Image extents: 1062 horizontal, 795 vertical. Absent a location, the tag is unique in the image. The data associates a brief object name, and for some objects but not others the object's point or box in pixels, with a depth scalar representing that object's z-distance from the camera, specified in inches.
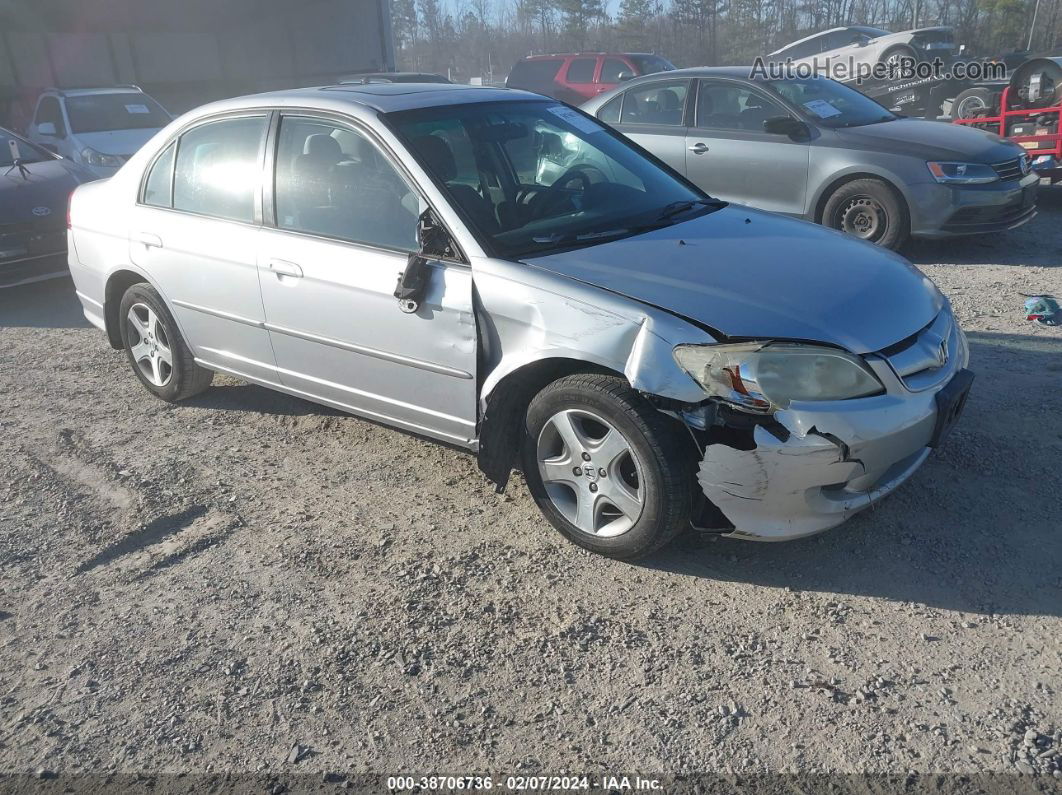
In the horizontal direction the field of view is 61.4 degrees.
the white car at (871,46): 671.1
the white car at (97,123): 455.2
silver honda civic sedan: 118.0
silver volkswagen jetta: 281.1
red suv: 687.7
